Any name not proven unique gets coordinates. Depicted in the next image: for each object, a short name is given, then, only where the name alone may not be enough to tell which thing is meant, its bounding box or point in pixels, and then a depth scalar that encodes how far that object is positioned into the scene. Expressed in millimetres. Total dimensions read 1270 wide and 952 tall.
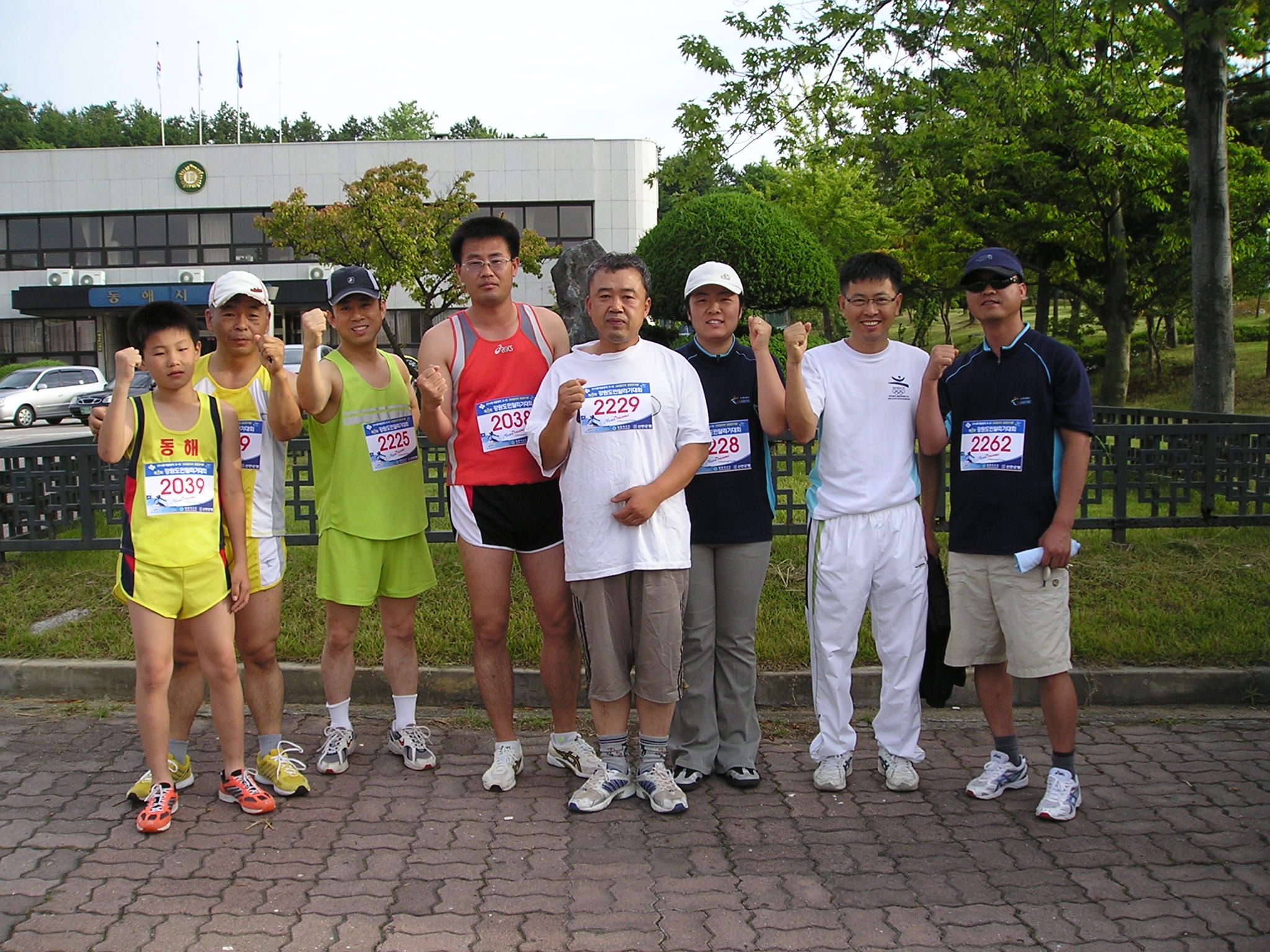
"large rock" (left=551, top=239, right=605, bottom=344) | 9680
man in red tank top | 4398
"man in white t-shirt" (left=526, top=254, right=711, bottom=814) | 4133
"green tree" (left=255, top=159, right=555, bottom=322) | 25359
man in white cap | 4363
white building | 37094
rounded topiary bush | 12266
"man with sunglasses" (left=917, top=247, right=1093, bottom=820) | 4133
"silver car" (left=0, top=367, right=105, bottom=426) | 27109
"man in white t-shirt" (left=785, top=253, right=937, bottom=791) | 4387
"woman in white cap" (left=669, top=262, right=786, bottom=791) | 4406
